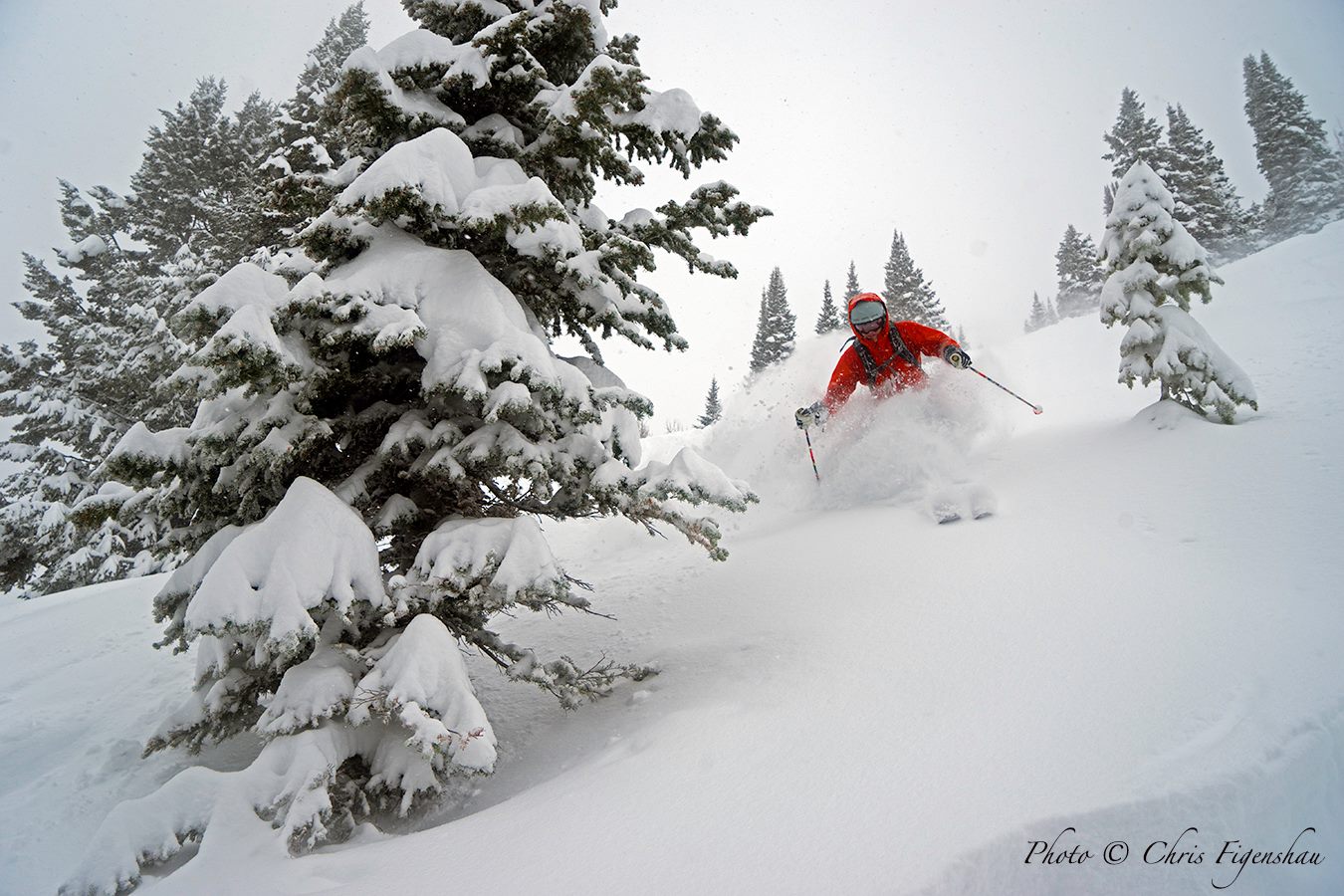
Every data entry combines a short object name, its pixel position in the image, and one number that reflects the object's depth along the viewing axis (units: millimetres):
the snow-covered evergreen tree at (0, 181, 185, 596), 14422
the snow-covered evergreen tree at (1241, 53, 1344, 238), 35406
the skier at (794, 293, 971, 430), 9742
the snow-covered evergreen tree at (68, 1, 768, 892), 3092
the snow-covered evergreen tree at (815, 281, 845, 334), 37116
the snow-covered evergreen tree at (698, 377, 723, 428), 46906
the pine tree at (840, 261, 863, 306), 34344
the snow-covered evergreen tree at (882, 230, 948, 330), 29438
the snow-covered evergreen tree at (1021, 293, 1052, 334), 66806
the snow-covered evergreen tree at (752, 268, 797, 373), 34125
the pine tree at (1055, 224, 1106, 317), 45131
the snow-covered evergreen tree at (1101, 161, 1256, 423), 8336
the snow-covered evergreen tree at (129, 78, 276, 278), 16781
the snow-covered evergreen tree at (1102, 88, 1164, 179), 28859
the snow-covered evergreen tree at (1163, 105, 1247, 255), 29672
